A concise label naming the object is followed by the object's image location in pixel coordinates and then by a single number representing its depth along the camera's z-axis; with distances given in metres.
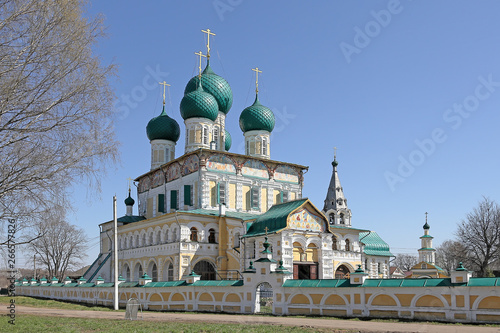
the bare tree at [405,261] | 89.78
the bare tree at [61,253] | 50.44
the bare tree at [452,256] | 39.25
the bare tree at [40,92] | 11.41
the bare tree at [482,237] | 37.44
